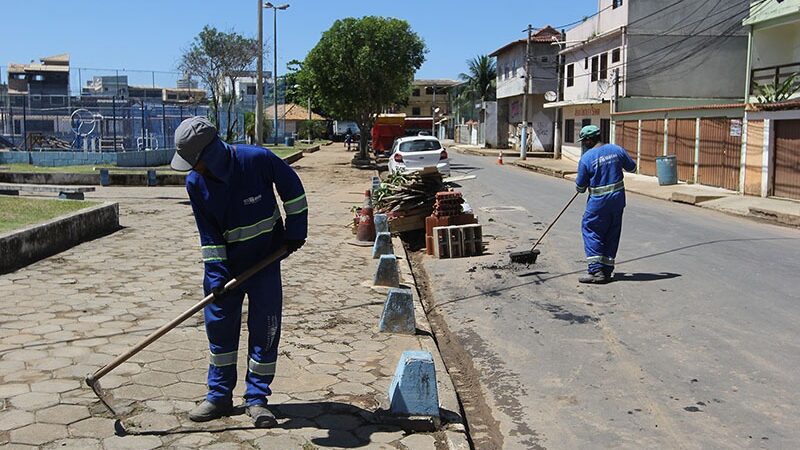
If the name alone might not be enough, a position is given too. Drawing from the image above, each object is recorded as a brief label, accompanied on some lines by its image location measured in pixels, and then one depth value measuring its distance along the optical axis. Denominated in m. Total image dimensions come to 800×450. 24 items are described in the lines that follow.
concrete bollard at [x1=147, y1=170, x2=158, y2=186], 21.56
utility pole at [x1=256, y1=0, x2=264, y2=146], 28.75
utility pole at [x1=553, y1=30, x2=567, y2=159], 42.09
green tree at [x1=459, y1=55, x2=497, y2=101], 73.00
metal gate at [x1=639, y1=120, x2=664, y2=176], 26.19
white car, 22.72
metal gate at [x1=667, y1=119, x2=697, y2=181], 23.72
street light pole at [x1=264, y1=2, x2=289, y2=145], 49.93
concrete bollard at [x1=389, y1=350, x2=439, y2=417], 4.43
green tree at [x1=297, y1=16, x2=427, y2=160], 34.78
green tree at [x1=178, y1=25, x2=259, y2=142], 38.56
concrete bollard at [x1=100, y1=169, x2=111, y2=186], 21.27
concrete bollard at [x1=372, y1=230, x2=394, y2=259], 10.42
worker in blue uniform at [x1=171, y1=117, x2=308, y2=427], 4.23
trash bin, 23.68
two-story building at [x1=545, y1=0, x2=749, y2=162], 32.00
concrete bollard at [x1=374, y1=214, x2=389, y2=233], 11.57
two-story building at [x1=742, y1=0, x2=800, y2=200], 18.55
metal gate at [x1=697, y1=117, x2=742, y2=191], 21.06
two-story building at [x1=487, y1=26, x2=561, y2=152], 48.81
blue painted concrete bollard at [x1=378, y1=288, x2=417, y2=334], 6.54
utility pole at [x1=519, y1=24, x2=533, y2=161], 41.22
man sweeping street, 8.39
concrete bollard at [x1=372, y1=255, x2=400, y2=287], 8.57
